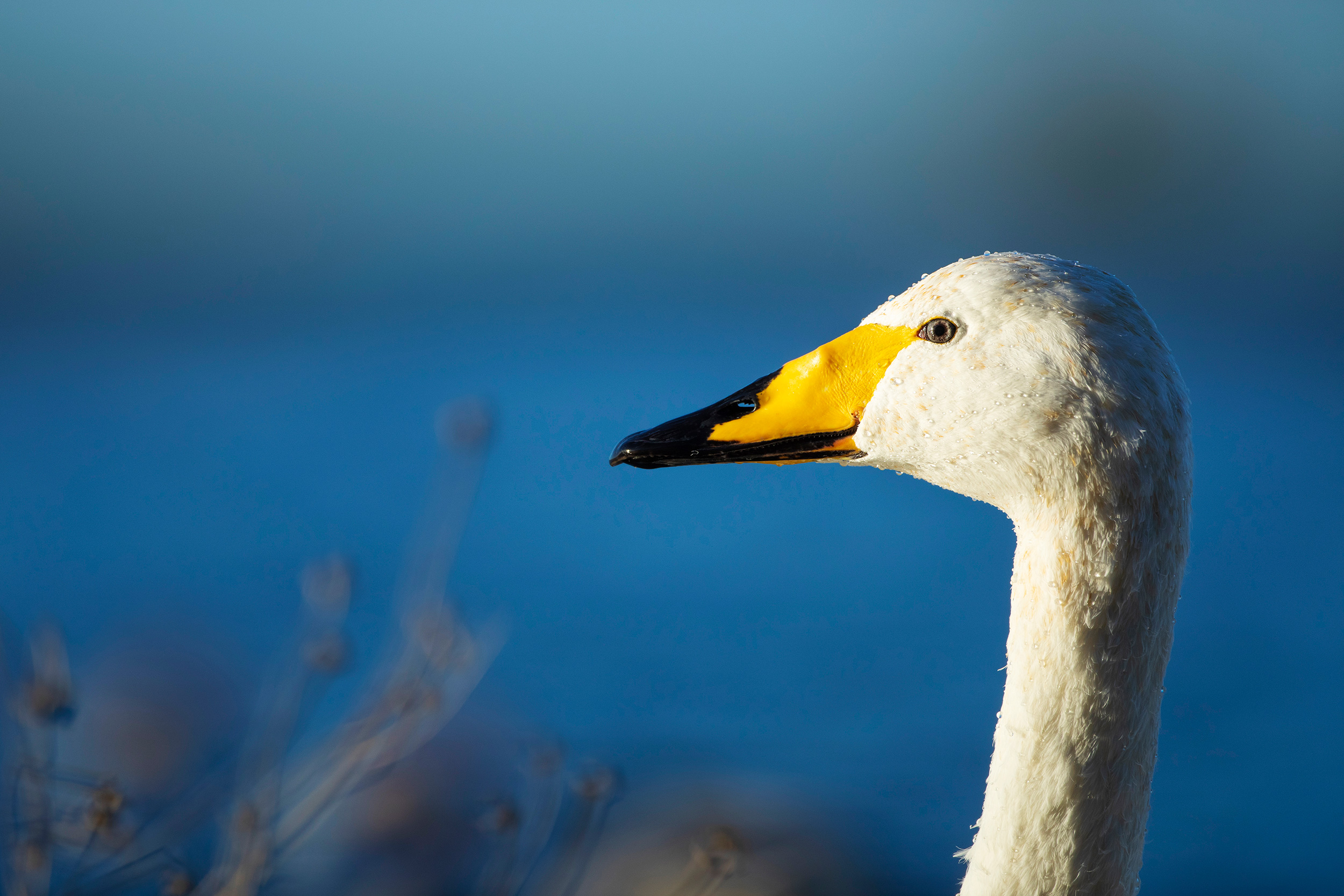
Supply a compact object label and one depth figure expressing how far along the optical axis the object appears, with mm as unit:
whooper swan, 5175
